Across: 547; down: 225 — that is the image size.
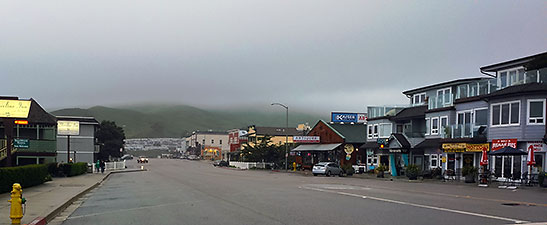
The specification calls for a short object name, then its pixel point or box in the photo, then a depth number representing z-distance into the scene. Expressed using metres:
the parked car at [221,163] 92.06
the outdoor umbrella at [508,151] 32.51
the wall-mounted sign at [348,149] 57.75
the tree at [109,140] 95.25
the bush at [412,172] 41.77
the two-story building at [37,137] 46.81
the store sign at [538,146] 33.72
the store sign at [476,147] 37.69
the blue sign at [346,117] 71.06
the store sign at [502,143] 35.00
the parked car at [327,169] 51.19
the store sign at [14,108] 27.56
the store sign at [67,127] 51.25
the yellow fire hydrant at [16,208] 12.12
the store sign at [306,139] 69.44
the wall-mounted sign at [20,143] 38.31
